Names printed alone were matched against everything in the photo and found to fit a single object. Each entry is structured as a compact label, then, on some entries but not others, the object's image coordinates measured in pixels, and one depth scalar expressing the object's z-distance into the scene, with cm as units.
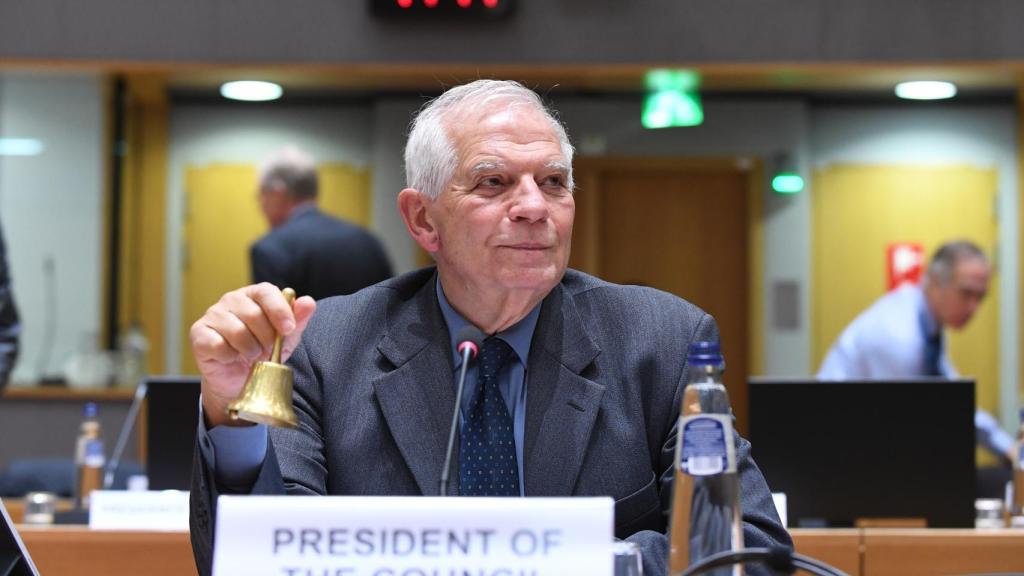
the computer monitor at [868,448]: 252
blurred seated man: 429
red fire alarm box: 694
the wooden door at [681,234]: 718
